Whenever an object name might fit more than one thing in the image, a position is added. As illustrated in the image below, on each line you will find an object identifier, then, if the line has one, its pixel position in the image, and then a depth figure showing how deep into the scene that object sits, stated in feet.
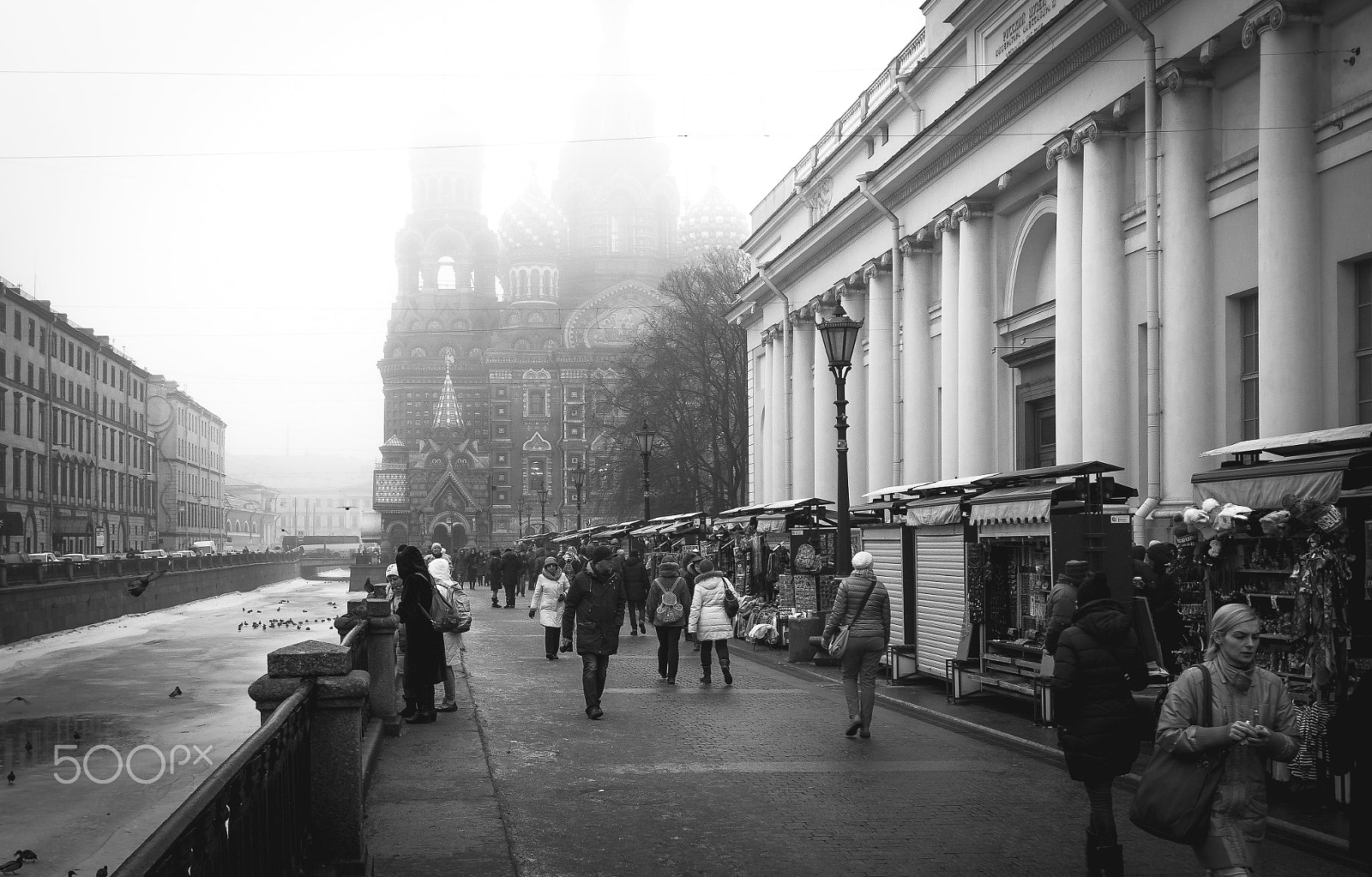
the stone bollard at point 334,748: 23.47
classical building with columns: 52.13
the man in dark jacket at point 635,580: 86.48
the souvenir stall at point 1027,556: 43.68
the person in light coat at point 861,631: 41.70
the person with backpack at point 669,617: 56.75
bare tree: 184.03
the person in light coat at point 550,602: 70.90
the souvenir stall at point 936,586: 53.16
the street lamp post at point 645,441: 123.65
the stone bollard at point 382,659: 43.24
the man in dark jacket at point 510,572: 135.54
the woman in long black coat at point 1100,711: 24.06
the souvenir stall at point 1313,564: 32.35
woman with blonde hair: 18.98
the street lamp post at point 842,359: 62.28
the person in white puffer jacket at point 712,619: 57.57
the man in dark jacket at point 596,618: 47.14
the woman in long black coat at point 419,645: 45.06
